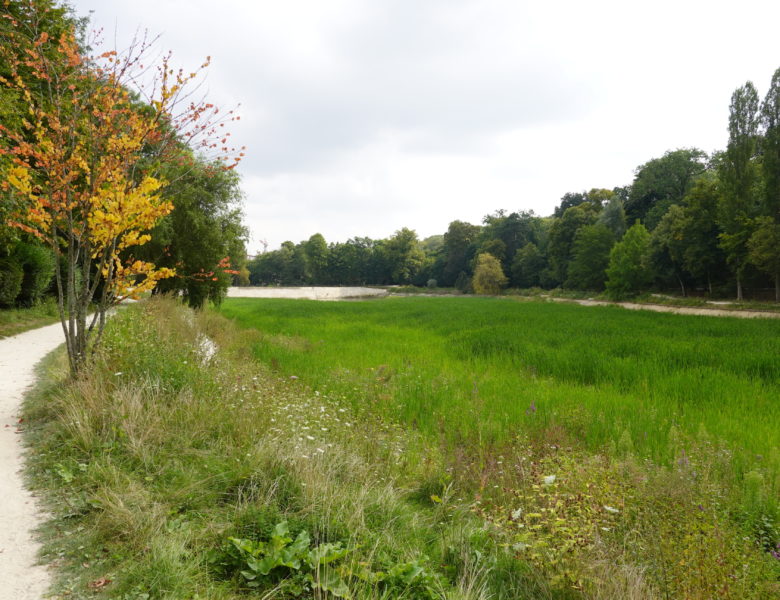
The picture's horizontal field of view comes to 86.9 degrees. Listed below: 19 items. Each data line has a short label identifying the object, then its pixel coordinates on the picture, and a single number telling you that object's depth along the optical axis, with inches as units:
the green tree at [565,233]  2281.0
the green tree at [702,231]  1380.4
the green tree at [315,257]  3779.5
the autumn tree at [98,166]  192.9
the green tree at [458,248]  3358.8
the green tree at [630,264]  1530.5
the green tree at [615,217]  2062.0
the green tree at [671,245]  1453.0
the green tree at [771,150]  1120.2
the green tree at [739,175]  1220.5
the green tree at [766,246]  1057.5
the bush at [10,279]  514.6
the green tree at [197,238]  690.8
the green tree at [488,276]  2534.4
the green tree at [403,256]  3764.8
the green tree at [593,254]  1907.0
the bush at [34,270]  566.3
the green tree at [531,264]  2613.2
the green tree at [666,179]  2102.6
